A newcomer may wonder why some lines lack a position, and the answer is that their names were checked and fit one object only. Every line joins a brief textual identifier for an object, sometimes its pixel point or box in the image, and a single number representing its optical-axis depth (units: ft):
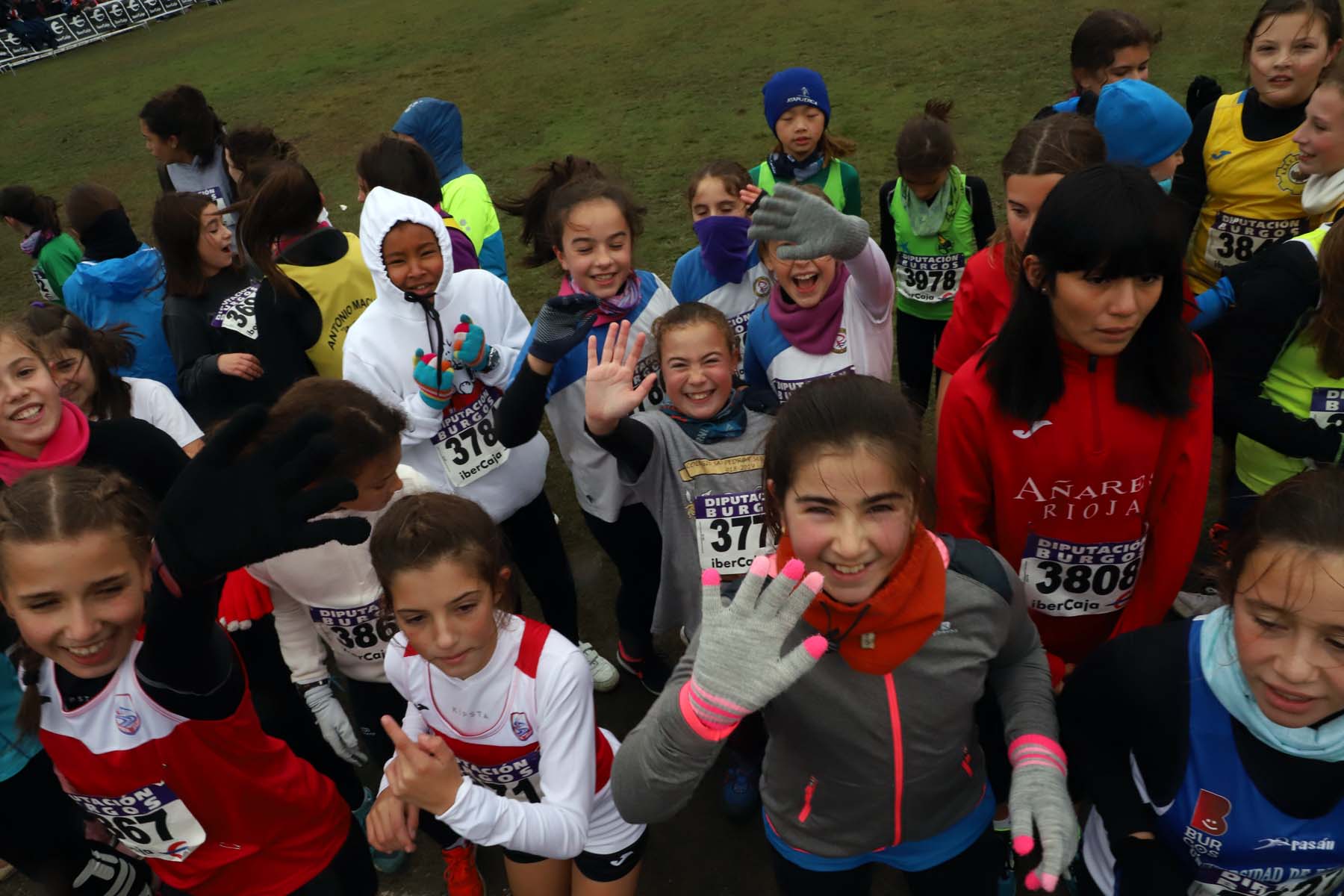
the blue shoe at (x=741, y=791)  9.50
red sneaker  8.51
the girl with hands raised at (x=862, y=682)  4.94
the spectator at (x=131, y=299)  13.23
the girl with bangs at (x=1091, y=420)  6.26
